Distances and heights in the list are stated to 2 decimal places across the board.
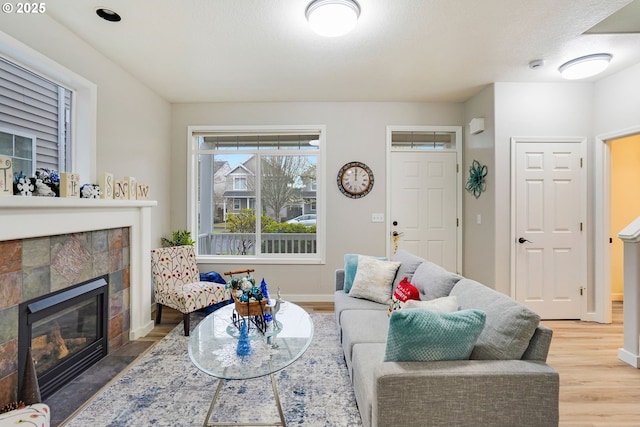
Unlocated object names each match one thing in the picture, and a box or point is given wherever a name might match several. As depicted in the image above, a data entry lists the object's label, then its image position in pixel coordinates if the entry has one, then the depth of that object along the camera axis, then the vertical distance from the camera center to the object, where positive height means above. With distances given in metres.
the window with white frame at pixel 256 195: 4.24 +0.26
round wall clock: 4.12 +0.46
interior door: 3.48 -0.16
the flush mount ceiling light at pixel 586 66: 2.83 +1.38
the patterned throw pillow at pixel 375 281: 2.72 -0.60
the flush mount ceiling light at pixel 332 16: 2.05 +1.35
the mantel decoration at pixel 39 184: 1.92 +0.20
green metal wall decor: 3.69 +0.43
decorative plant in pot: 3.91 -0.33
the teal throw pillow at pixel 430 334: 1.34 -0.52
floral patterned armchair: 3.02 -0.75
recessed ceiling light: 2.21 +1.44
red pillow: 2.19 -0.58
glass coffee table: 1.64 -0.79
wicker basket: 2.11 -0.64
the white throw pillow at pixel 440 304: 1.74 -0.52
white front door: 4.18 +0.14
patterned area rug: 1.81 -1.18
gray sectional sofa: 1.29 -0.71
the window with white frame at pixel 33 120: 2.19 +0.72
